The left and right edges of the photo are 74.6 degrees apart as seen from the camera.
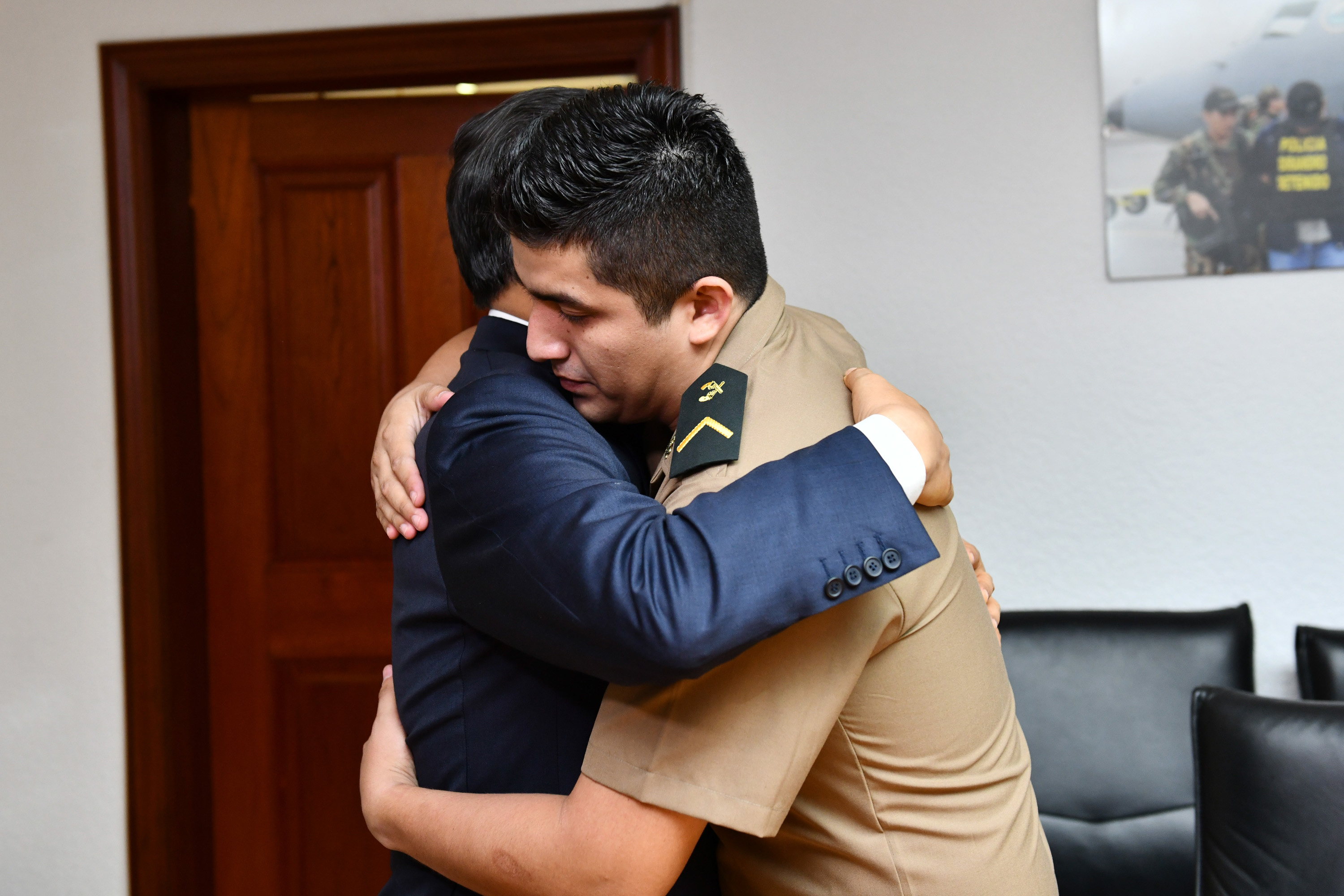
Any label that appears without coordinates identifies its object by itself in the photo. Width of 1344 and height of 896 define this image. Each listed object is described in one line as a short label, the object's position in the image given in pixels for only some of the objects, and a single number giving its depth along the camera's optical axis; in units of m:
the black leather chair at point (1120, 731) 1.65
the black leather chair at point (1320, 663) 1.63
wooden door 2.14
